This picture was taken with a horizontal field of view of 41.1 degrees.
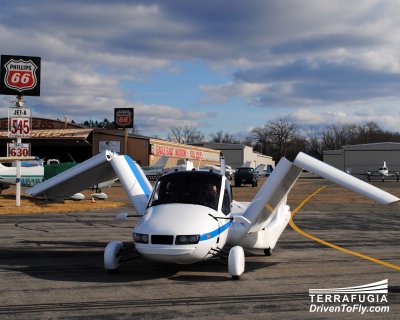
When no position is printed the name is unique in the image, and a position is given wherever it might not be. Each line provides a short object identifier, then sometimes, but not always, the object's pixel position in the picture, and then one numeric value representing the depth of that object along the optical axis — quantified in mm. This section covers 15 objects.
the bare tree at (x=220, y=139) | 164300
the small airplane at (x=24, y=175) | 28781
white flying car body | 8070
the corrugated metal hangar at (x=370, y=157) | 101625
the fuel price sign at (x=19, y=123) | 23562
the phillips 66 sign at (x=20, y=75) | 23922
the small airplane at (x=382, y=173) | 67612
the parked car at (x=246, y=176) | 48375
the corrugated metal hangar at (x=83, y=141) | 58750
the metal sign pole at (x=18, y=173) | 23638
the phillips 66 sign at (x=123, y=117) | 59938
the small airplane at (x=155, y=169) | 53594
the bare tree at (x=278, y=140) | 149375
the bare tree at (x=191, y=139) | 150500
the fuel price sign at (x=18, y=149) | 23375
